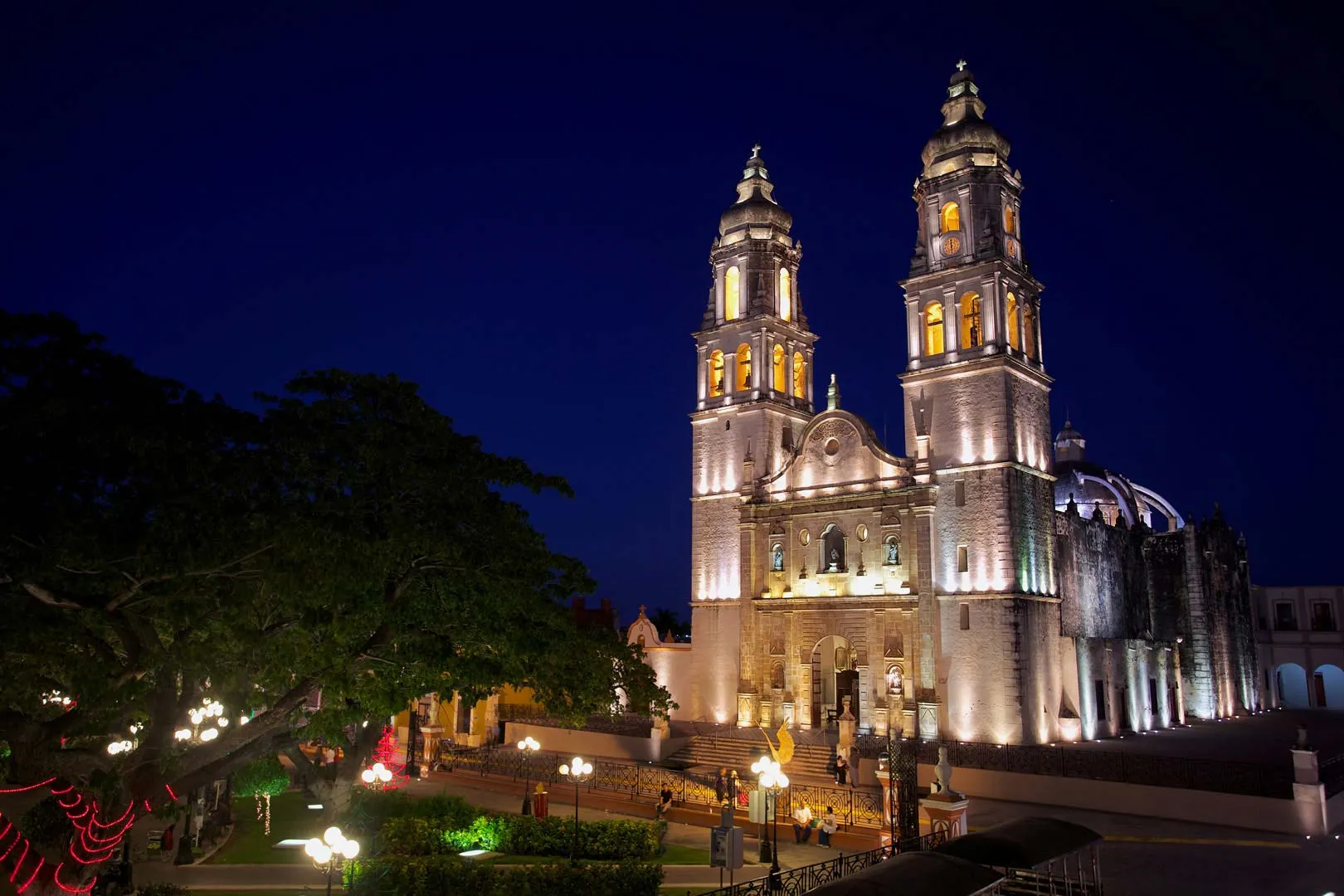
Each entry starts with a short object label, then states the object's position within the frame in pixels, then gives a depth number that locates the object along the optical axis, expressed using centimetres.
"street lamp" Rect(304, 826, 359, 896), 1420
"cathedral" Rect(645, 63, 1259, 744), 3494
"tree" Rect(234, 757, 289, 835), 2452
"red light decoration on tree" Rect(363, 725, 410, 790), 2936
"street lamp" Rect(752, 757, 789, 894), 1933
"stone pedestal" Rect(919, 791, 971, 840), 1905
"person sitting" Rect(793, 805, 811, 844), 2270
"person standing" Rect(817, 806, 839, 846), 2228
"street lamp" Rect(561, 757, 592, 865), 2016
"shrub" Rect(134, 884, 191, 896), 1588
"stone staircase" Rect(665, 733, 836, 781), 3209
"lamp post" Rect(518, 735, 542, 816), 2556
